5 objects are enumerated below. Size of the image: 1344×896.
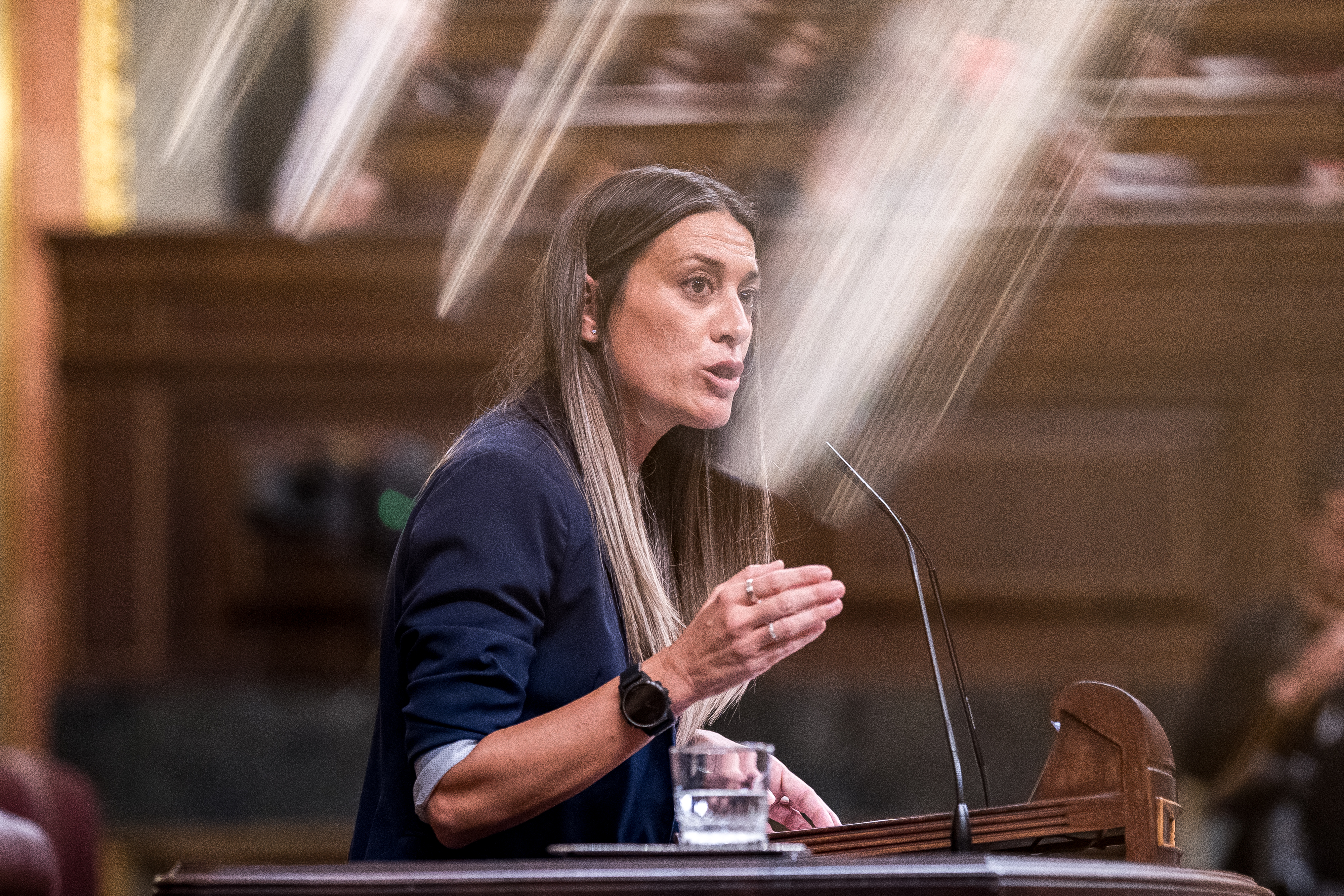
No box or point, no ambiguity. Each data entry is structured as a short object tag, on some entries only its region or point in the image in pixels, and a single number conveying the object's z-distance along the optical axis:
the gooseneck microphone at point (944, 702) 8.07
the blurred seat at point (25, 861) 8.53
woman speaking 8.11
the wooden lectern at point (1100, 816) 8.13
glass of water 8.07
